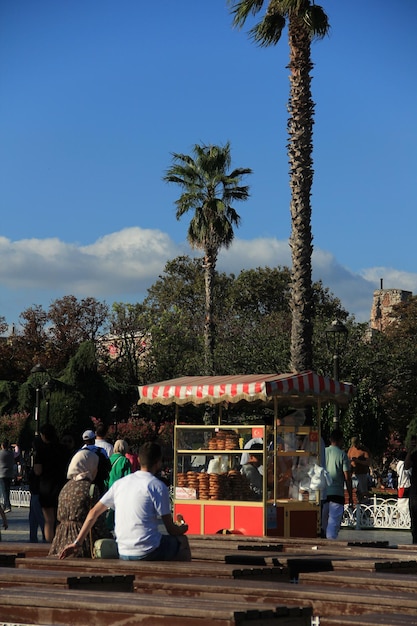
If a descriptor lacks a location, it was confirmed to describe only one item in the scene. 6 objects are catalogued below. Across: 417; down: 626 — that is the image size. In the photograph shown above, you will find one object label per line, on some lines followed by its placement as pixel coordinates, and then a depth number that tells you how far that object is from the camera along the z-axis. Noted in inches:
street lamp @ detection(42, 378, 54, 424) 1716.4
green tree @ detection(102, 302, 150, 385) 2787.9
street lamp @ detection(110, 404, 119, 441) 1977.1
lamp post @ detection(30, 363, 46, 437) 1527.6
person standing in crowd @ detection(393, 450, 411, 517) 1014.4
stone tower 3374.5
